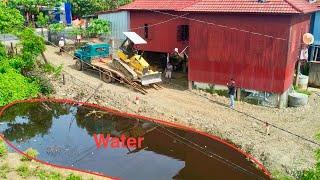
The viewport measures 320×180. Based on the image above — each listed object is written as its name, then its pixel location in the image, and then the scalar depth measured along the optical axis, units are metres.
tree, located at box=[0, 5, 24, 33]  20.05
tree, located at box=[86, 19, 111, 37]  23.79
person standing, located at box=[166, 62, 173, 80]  21.16
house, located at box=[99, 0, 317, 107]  16.56
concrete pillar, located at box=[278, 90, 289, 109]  17.17
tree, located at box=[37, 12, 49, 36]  27.57
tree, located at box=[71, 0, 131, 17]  30.90
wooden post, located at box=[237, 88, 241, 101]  18.06
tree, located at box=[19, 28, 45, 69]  19.76
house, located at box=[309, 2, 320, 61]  21.38
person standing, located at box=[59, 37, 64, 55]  23.88
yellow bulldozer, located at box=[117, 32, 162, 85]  18.99
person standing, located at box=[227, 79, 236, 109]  17.08
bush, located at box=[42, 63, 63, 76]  20.41
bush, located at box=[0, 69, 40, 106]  18.18
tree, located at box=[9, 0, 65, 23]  29.49
